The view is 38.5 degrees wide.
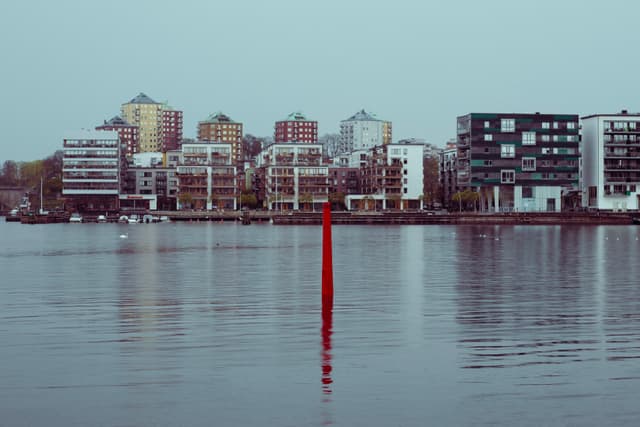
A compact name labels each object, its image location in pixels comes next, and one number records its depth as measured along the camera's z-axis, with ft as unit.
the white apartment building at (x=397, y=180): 649.20
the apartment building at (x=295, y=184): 651.25
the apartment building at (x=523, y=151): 563.07
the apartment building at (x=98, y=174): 655.76
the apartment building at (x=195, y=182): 650.84
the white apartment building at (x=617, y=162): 568.00
